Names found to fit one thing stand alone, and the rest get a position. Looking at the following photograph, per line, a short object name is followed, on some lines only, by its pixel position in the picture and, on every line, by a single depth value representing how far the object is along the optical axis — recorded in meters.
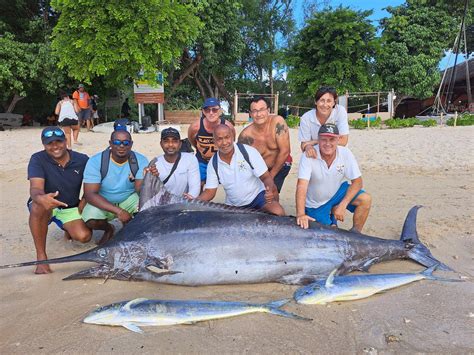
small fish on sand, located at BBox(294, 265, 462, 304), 3.06
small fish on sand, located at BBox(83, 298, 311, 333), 2.71
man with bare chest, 4.81
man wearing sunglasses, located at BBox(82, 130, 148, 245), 4.11
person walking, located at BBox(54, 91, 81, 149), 10.52
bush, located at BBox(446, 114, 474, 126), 18.19
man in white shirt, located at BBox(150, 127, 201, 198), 4.28
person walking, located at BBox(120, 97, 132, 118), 22.74
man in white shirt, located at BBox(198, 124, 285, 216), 4.18
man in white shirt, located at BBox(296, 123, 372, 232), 3.92
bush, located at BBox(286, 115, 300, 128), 18.86
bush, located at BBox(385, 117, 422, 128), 18.33
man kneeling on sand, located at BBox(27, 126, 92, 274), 3.82
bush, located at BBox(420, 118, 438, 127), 18.47
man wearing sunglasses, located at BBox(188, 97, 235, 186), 4.90
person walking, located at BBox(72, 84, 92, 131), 14.00
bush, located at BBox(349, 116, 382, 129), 18.34
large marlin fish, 3.30
